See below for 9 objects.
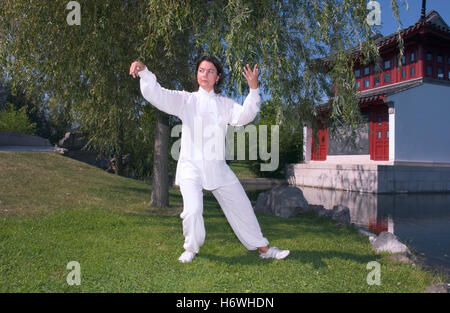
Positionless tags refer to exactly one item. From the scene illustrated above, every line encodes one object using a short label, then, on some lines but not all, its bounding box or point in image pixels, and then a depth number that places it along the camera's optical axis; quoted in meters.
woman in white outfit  3.51
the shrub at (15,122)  23.06
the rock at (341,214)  7.26
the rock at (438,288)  3.33
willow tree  5.12
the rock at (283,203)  7.88
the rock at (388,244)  4.68
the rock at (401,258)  4.25
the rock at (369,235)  5.52
